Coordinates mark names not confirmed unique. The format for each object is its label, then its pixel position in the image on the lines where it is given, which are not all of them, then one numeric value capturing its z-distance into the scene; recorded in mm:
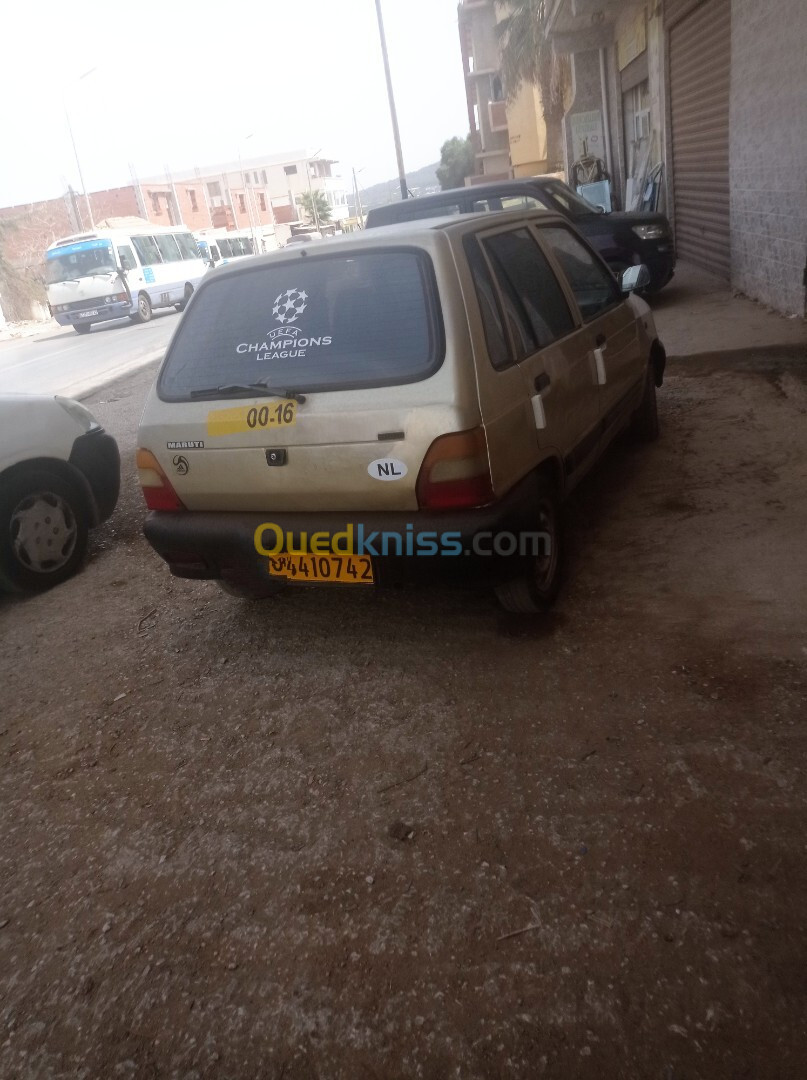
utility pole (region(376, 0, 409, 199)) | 25938
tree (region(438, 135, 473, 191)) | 57250
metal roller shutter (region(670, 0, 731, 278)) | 9906
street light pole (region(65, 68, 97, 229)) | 39125
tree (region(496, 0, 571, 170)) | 22328
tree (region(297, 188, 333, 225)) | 73438
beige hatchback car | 2947
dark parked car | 8258
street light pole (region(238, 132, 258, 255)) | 65188
